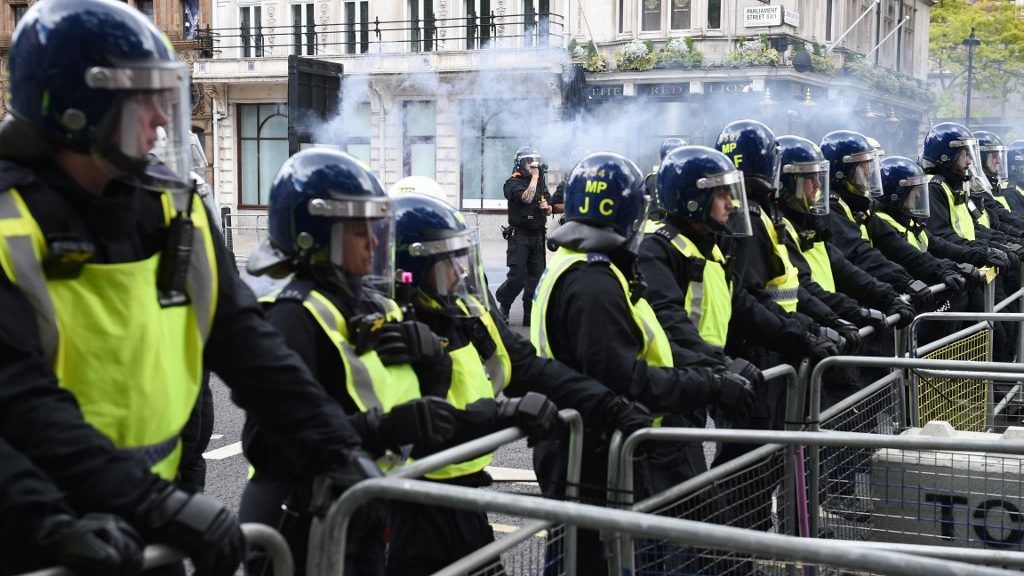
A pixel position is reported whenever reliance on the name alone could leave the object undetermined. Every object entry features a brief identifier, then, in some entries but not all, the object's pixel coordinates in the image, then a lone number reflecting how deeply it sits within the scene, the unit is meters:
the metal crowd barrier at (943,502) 4.08
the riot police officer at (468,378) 3.32
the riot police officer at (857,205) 7.35
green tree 37.38
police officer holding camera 12.91
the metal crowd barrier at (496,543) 2.50
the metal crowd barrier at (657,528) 1.89
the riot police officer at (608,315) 3.99
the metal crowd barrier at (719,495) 3.35
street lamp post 29.62
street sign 27.31
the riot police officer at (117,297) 2.19
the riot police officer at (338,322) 3.09
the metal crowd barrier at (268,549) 2.15
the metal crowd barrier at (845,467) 4.28
